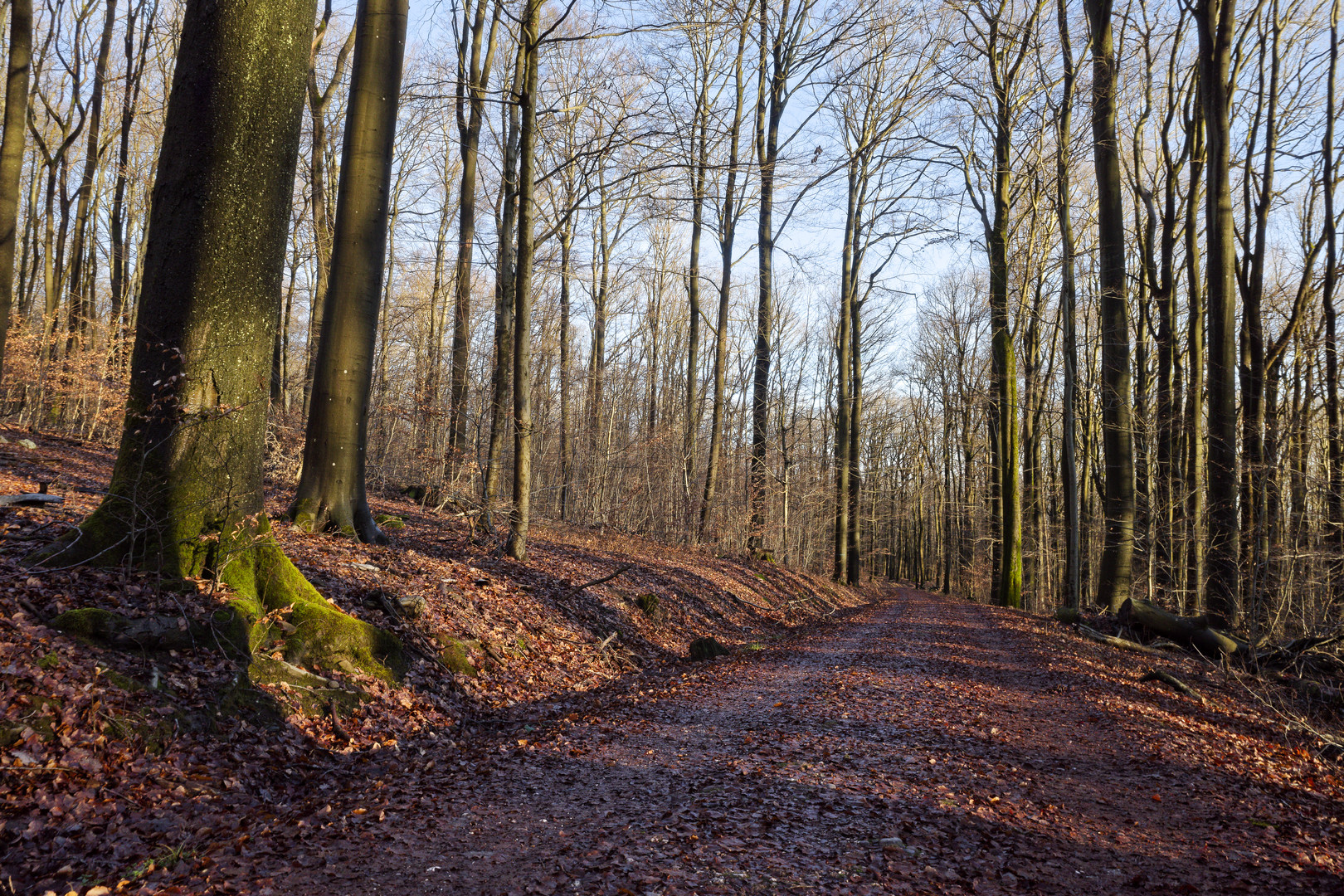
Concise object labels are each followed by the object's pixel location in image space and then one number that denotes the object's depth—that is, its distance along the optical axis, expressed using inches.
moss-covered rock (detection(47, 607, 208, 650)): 170.4
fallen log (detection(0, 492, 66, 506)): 246.1
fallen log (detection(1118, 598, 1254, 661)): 400.5
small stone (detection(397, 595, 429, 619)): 268.8
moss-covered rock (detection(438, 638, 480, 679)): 261.0
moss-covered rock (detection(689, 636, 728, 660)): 391.9
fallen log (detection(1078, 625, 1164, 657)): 435.9
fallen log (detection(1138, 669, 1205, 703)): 308.0
